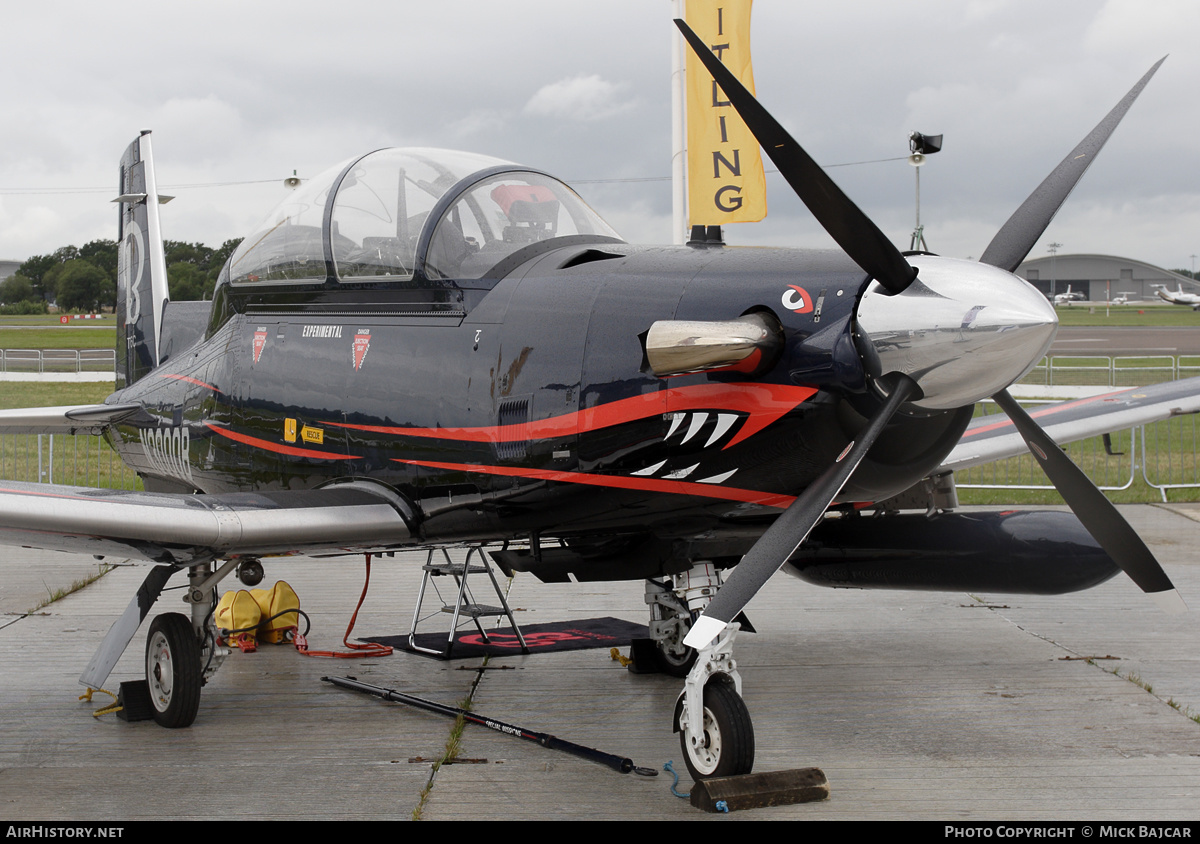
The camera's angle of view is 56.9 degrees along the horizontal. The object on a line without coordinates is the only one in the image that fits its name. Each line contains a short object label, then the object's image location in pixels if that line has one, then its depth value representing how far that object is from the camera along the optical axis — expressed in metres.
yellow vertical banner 10.50
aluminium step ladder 6.65
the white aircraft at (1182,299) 81.00
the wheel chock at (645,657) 6.36
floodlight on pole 9.56
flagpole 12.70
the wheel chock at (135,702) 5.63
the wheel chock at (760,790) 4.12
